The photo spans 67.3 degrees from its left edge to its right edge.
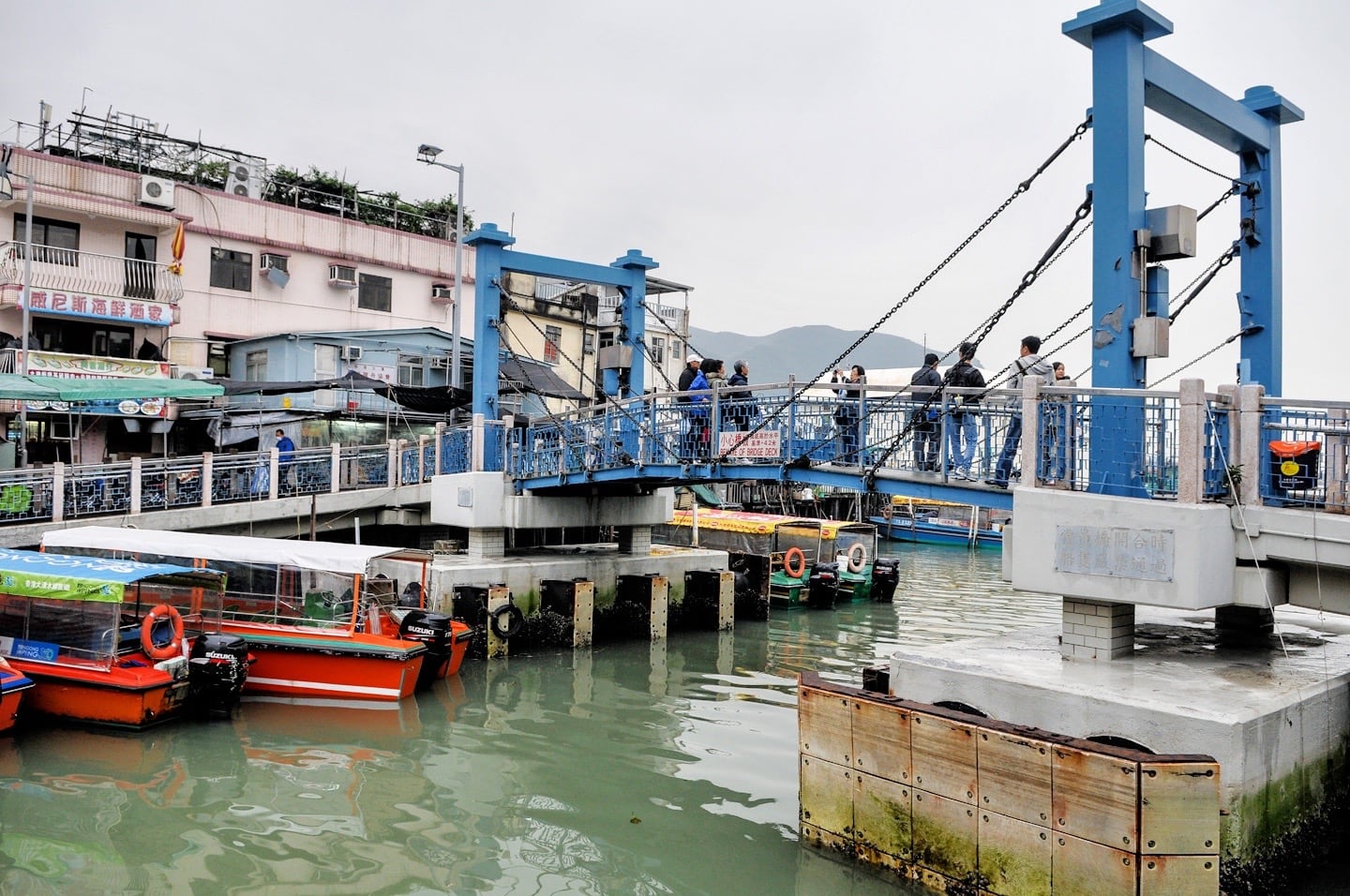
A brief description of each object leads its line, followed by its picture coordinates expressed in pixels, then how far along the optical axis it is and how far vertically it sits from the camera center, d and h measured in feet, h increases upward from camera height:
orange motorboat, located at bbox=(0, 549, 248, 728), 41.29 -7.51
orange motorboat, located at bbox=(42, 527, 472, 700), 47.70 -6.94
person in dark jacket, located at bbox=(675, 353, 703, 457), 53.88 +2.42
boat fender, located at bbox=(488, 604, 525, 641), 59.47 -8.41
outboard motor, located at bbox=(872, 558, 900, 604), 90.12 -8.39
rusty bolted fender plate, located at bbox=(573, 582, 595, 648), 63.52 -8.50
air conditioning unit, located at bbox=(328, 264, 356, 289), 105.50 +20.82
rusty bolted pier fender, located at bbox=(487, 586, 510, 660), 59.47 -7.61
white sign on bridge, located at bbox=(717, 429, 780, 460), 48.49 +1.86
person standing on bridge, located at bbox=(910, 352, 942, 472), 39.83 +2.56
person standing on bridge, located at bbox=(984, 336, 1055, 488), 37.19 +3.22
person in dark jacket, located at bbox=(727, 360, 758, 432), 50.47 +3.72
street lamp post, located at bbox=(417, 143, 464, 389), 80.79 +16.88
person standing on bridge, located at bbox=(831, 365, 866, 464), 44.45 +2.73
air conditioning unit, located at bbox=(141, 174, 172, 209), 89.76 +25.04
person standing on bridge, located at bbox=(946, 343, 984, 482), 38.58 +2.15
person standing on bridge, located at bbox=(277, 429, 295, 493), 69.51 +0.56
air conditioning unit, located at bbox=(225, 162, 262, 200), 102.89 +29.91
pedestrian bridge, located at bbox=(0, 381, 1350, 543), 30.68 +1.22
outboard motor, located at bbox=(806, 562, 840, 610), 84.99 -8.66
